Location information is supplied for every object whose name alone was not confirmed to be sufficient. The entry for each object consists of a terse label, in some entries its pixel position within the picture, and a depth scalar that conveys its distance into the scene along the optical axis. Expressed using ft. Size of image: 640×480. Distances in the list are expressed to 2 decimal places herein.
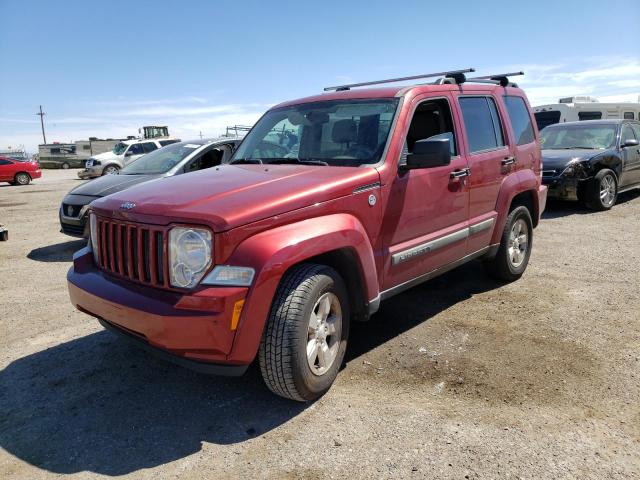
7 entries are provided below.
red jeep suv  9.05
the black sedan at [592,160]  31.04
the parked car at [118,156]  69.97
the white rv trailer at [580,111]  55.06
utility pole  256.87
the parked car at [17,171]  75.77
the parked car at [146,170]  24.22
